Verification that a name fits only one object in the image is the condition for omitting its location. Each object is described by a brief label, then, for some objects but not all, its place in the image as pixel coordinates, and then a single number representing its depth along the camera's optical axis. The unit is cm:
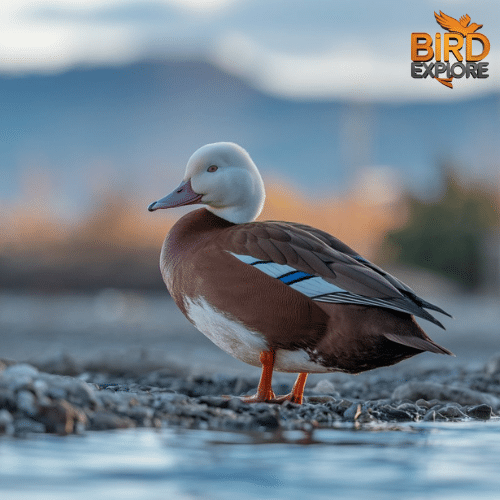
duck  1133
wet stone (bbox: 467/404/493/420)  1251
